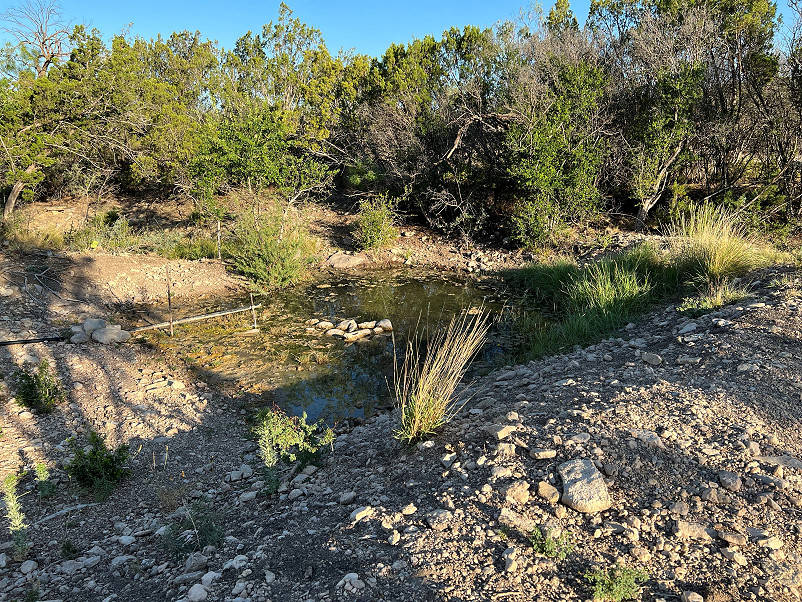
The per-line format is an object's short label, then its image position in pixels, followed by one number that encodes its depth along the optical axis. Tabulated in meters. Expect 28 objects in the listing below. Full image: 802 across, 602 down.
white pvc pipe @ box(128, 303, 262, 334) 7.75
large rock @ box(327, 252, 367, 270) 12.27
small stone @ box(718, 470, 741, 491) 2.78
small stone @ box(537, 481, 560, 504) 2.86
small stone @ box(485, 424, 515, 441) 3.54
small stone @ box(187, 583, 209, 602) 2.54
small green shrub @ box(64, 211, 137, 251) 10.64
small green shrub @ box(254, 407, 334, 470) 4.12
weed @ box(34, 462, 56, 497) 3.80
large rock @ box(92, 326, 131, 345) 7.30
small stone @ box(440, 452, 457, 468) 3.45
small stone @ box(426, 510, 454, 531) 2.81
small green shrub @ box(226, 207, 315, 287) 10.37
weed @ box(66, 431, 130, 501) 3.98
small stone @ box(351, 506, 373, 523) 3.04
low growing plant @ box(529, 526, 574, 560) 2.49
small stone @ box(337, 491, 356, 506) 3.36
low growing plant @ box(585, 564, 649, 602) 2.21
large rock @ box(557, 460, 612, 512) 2.76
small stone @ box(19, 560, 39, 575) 3.04
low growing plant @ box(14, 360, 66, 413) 5.23
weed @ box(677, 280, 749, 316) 6.05
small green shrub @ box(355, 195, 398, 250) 12.55
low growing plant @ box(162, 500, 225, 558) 3.11
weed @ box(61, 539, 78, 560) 3.22
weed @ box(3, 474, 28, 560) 3.14
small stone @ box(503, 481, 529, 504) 2.90
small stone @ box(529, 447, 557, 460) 3.21
